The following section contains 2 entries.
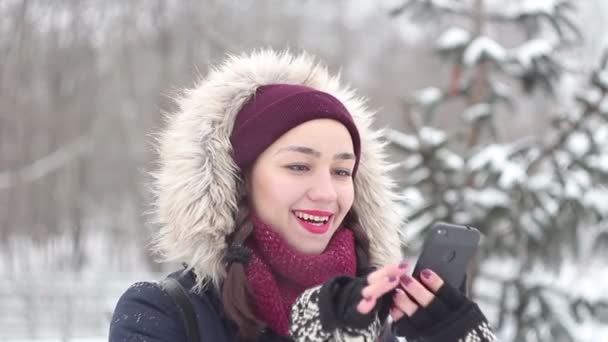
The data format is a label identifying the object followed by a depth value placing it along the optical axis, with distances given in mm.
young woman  1722
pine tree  3692
